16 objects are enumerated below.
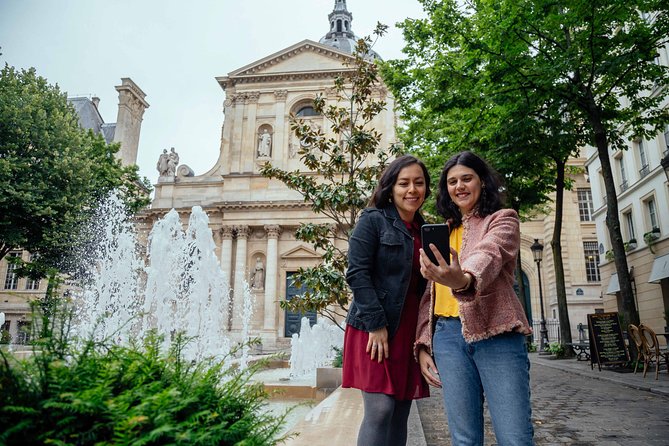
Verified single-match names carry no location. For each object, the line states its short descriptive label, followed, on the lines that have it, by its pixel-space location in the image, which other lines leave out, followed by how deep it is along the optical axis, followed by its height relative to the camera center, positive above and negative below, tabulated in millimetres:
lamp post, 20536 +3461
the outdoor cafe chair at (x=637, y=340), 10195 -85
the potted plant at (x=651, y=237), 18109 +3795
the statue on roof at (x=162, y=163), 34906 +12549
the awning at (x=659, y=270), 16538 +2378
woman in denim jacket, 2244 +117
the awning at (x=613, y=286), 21078 +2256
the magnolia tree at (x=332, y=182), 7199 +2593
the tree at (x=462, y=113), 12000 +6188
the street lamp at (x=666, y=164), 10738 +3900
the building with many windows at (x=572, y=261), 28766 +4732
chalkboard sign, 11031 -70
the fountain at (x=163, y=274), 14281 +2126
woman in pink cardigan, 1998 +59
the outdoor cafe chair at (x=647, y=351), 9384 -299
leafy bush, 1125 -178
